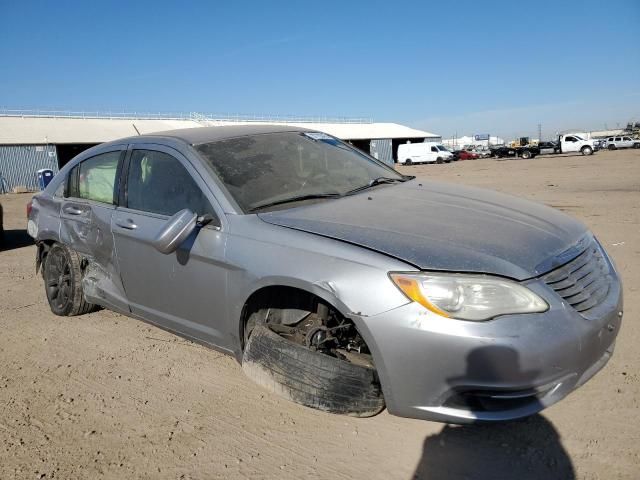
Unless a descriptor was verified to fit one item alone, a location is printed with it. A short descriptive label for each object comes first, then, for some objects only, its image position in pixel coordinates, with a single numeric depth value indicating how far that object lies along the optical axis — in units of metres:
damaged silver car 2.08
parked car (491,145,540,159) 41.16
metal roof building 31.75
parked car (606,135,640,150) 44.79
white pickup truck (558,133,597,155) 39.44
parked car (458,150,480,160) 51.90
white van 45.91
